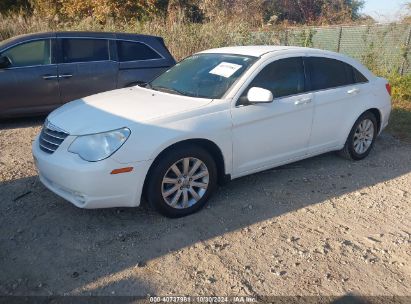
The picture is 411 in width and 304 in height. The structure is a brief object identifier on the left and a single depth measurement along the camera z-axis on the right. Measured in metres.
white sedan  3.65
